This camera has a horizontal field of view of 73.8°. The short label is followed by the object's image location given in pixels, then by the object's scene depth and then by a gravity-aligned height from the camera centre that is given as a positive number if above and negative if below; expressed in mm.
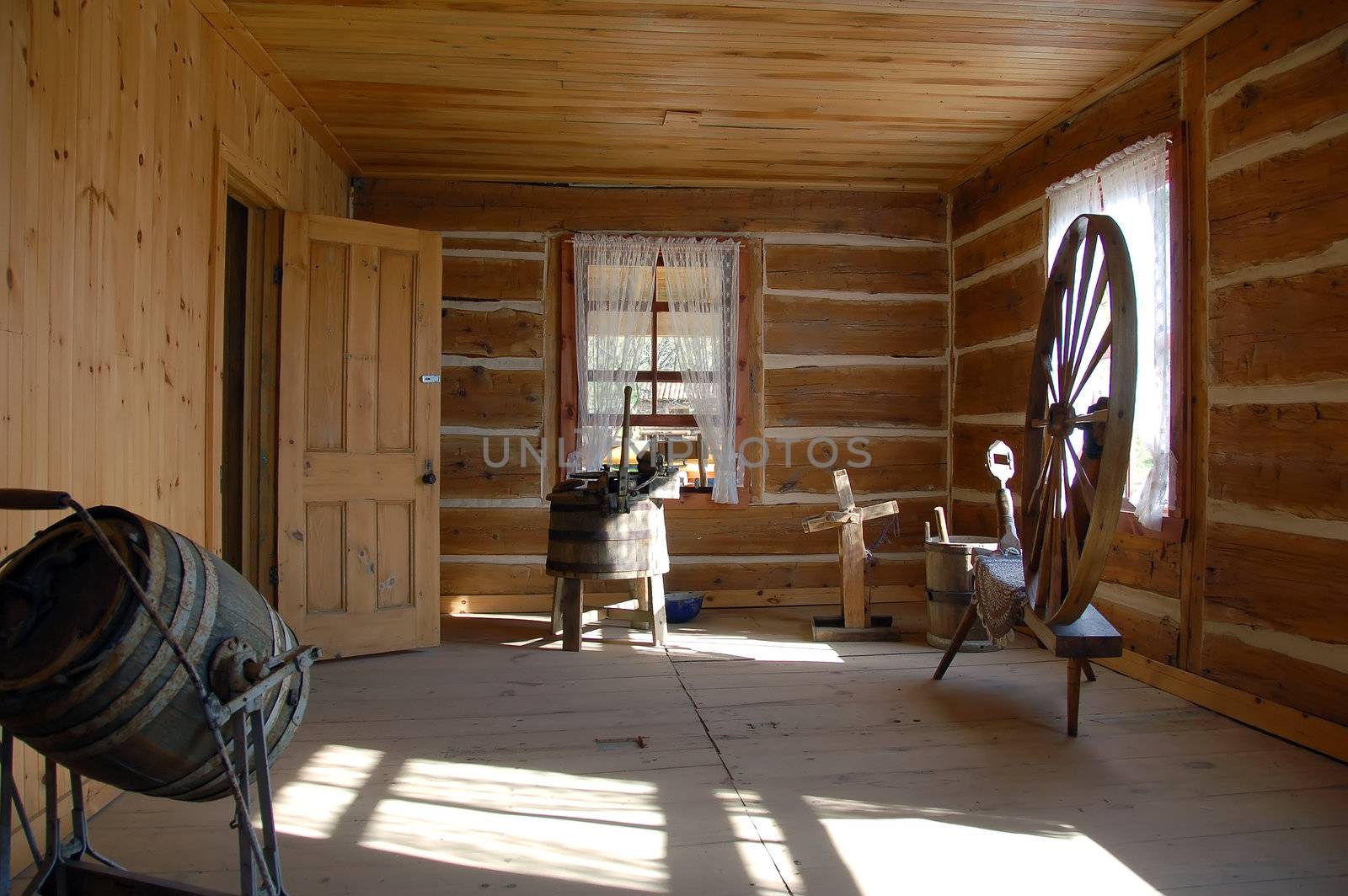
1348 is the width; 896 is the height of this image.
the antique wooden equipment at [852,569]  5273 -701
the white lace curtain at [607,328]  6141 +839
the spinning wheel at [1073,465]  3004 -41
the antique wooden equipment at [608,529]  4816 -432
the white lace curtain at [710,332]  6207 +822
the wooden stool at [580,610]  4945 -935
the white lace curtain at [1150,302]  4219 +727
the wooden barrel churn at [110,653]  1675 -398
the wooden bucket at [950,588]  4816 -740
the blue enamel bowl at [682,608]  5734 -1014
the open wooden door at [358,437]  4691 +51
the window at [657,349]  6152 +693
